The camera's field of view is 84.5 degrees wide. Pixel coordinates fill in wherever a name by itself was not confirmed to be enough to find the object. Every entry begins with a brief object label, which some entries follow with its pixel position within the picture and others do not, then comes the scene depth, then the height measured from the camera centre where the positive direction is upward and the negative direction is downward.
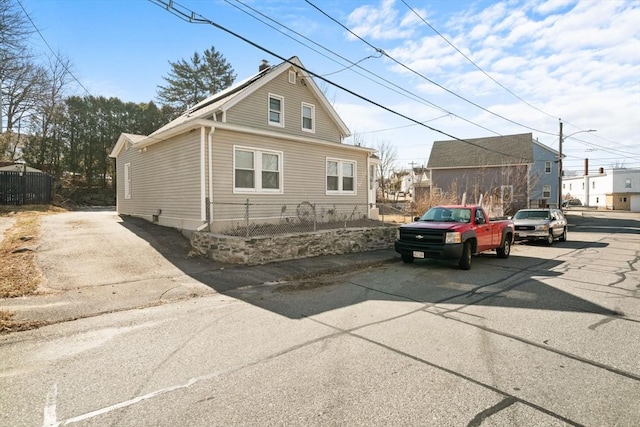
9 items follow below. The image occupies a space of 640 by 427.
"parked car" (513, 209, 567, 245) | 15.83 -1.04
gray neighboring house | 32.61 +3.34
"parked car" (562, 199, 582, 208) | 68.20 +0.09
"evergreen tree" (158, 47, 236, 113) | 41.66 +14.29
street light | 27.79 +2.37
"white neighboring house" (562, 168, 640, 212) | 59.00 +2.32
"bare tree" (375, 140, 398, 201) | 44.37 +4.23
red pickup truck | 9.41 -0.94
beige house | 12.10 +1.63
